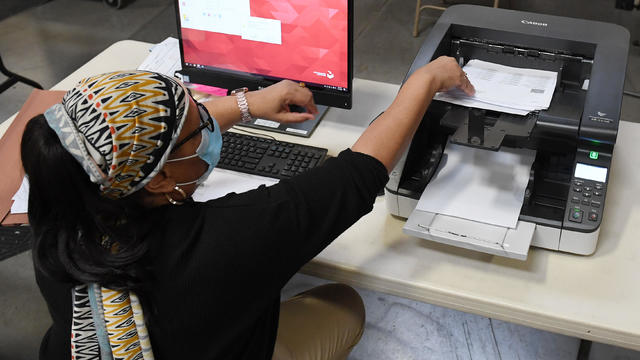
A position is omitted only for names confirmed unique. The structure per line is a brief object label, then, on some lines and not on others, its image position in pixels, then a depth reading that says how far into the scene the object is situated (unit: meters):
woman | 0.86
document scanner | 1.16
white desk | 1.10
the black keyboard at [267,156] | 1.42
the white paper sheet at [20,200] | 1.36
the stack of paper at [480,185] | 1.21
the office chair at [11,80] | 2.73
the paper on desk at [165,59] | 1.79
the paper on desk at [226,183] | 1.38
